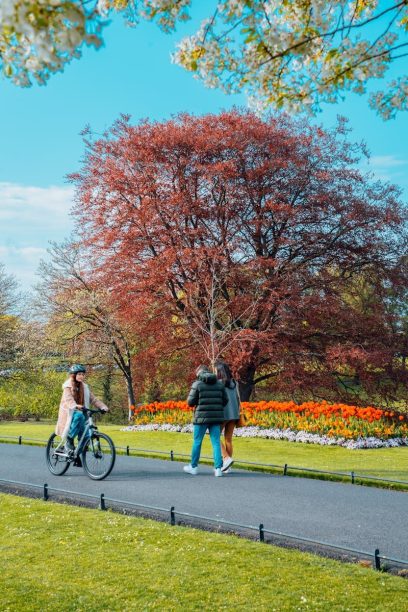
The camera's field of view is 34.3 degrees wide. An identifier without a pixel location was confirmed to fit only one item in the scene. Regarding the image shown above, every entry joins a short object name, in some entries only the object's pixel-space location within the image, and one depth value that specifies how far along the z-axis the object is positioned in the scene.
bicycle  11.13
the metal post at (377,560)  6.31
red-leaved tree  23.08
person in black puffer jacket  11.45
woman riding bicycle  11.41
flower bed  16.02
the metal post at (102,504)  9.10
